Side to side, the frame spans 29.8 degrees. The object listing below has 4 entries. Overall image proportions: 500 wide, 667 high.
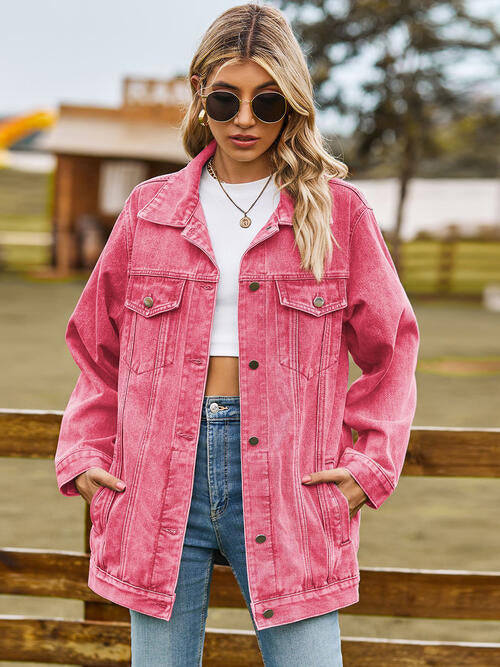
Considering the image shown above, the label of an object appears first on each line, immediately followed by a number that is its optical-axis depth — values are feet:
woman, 6.15
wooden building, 71.61
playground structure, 139.74
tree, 57.36
